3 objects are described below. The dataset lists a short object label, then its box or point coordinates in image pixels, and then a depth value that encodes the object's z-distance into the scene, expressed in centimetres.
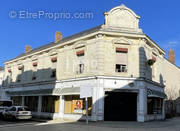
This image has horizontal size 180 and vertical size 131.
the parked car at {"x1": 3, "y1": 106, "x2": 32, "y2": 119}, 1717
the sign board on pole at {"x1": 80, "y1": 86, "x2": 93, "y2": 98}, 1403
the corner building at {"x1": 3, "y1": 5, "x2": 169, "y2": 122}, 1639
